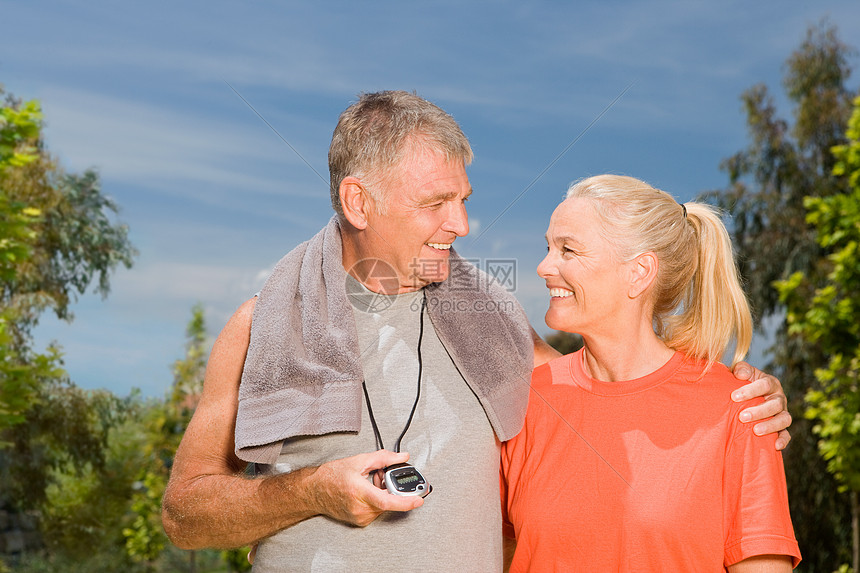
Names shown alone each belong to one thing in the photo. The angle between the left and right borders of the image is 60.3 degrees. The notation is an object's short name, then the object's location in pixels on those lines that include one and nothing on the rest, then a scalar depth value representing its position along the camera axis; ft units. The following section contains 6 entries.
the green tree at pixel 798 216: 30.83
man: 6.46
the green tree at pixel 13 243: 22.21
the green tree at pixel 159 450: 34.58
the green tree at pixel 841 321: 22.74
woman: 6.46
